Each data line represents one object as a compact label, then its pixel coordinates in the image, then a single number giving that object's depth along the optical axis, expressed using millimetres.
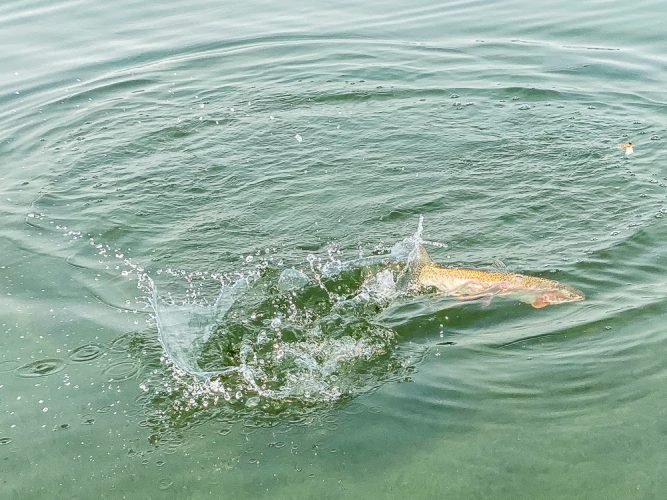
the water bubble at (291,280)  6039
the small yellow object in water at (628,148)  7648
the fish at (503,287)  5797
